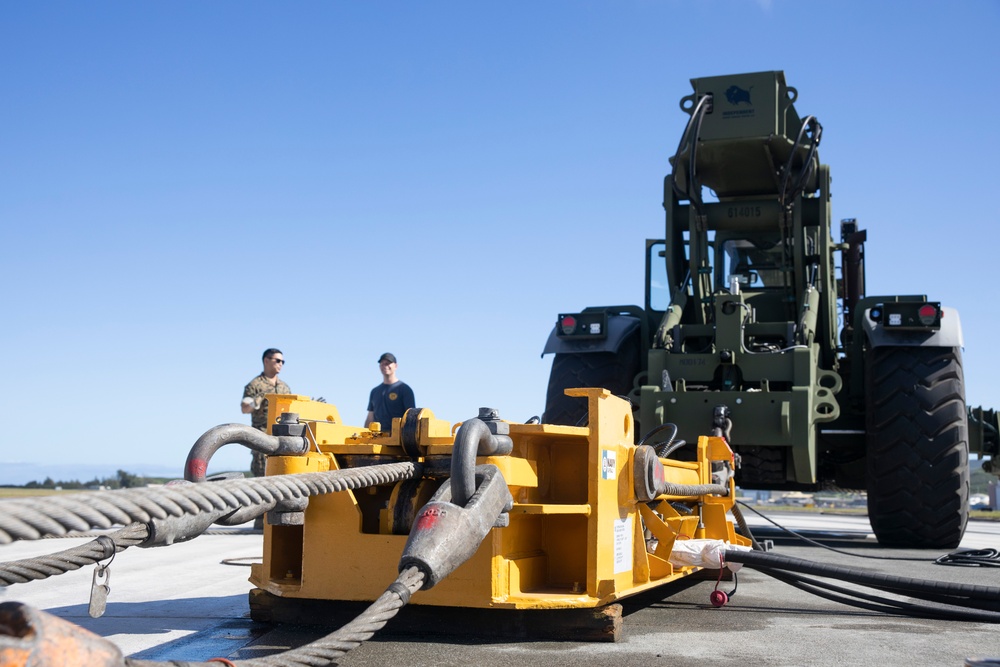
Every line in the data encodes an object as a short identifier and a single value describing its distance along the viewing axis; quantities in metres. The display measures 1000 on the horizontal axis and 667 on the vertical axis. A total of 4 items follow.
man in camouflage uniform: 8.31
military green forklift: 7.40
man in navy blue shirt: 7.84
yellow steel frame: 3.66
